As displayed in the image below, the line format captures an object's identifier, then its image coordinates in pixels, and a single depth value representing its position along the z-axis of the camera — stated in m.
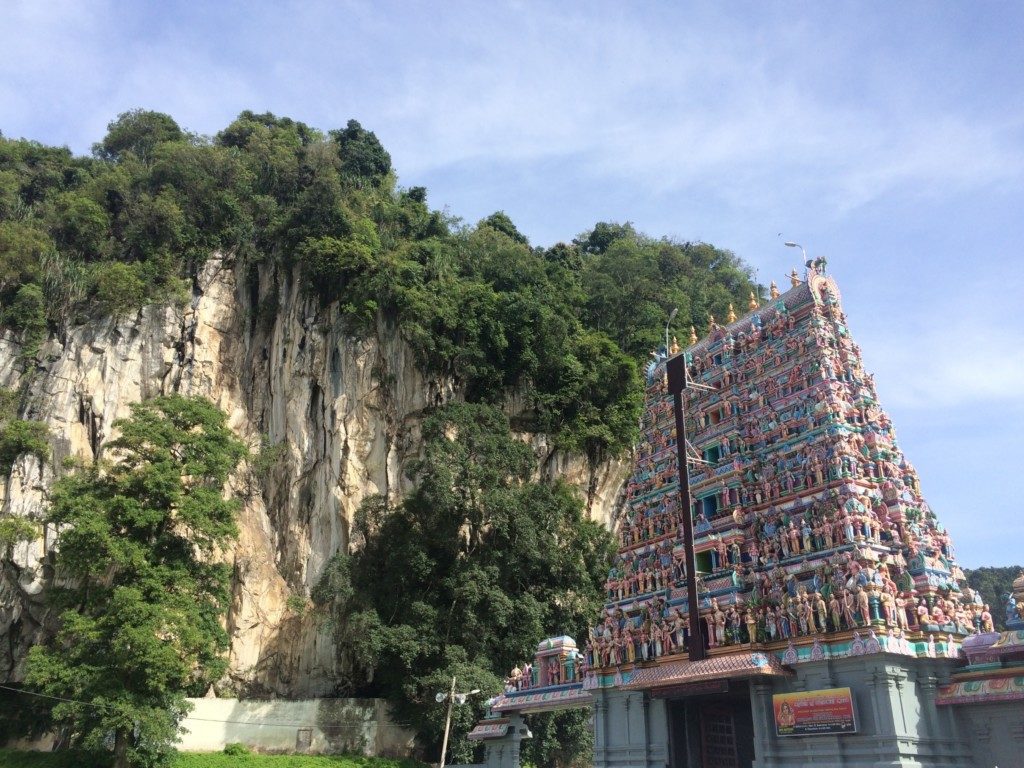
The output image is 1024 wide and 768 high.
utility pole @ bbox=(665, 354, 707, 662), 16.31
